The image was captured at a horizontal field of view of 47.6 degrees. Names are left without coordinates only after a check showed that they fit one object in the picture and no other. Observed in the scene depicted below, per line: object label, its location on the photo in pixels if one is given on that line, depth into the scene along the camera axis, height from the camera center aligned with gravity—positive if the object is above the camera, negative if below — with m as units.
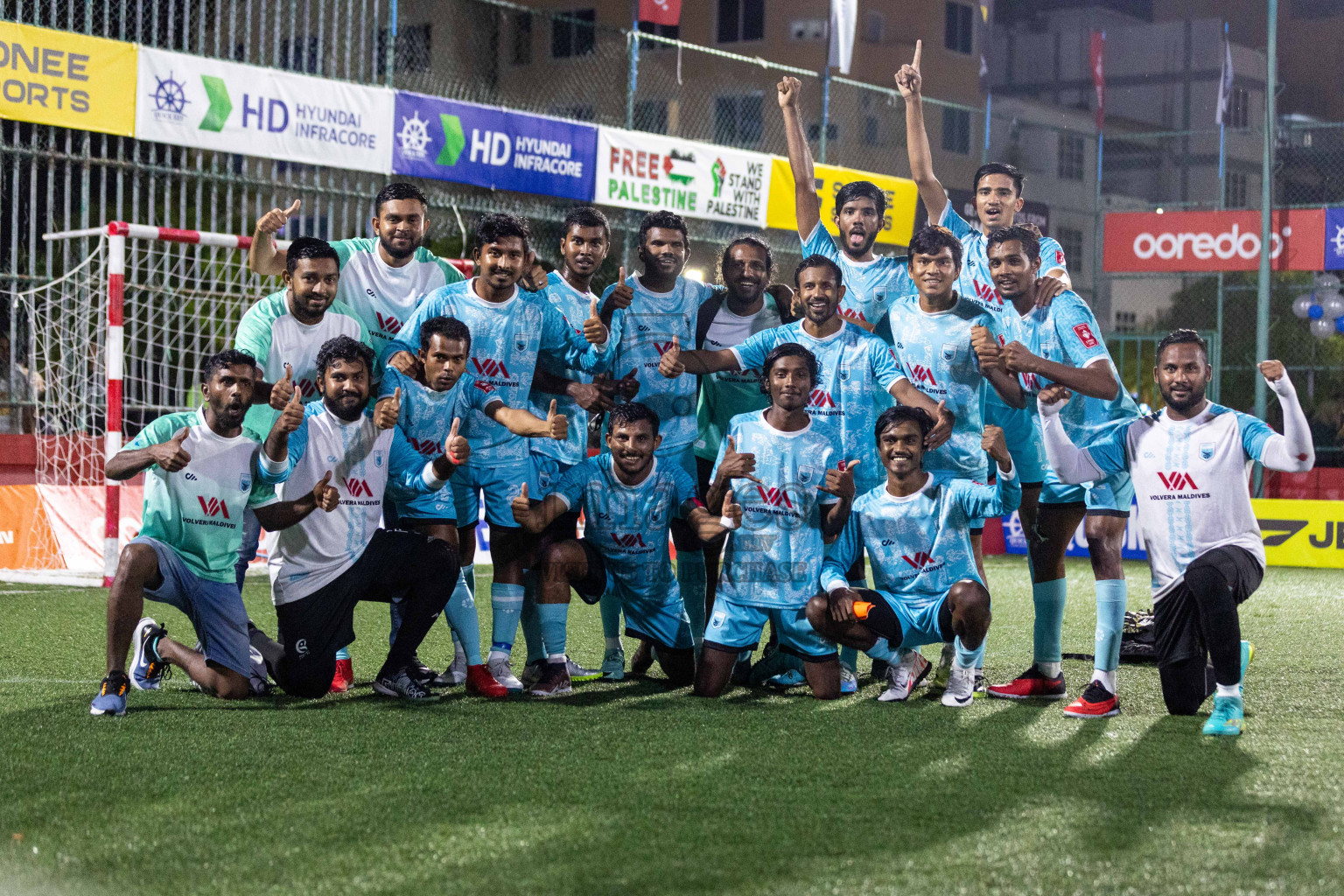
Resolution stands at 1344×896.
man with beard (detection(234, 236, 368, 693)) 5.98 +0.35
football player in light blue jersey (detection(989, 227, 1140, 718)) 5.74 -0.16
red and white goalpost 11.89 +0.66
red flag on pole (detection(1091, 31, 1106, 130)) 28.77 +7.13
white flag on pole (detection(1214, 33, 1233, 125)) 25.00 +6.00
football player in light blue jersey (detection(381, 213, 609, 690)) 6.06 +0.23
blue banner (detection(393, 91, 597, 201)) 14.18 +2.65
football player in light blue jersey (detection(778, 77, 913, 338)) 6.46 +0.77
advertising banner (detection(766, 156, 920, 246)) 17.95 +2.84
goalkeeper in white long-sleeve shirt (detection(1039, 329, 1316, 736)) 5.21 -0.26
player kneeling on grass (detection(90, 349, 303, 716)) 5.44 -0.44
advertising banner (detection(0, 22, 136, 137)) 11.48 +2.51
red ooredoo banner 20.09 +2.73
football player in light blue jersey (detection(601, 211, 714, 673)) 6.38 +0.41
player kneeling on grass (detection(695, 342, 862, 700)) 5.95 -0.43
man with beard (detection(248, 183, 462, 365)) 6.34 +0.63
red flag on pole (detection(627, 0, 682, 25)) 17.70 +4.83
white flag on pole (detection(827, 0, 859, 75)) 19.08 +5.02
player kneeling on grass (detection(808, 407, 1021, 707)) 5.79 -0.53
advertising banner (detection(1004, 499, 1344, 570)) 14.07 -0.87
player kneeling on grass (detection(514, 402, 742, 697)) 5.99 -0.48
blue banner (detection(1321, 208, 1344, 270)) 19.80 +2.71
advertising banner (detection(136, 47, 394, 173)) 12.35 +2.55
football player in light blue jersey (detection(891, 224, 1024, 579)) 6.15 +0.33
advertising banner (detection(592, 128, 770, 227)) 16.12 +2.73
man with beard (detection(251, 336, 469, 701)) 5.72 -0.52
